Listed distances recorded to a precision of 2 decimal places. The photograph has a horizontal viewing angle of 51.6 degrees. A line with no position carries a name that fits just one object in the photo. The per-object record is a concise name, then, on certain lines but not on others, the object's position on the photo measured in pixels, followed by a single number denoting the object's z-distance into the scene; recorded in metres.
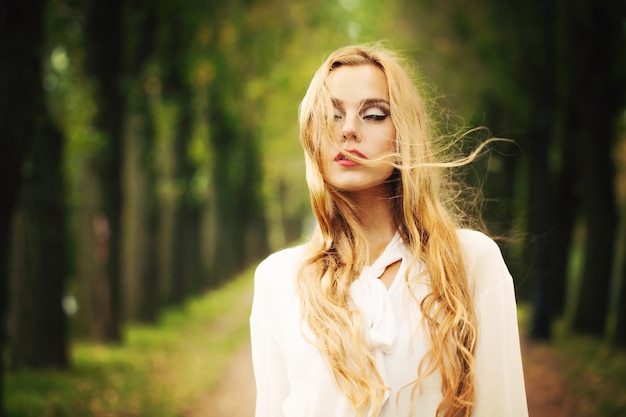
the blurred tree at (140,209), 14.17
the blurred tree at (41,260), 9.12
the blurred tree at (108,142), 11.28
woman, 2.14
